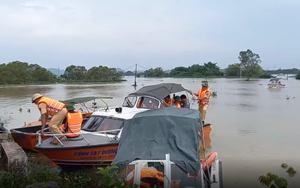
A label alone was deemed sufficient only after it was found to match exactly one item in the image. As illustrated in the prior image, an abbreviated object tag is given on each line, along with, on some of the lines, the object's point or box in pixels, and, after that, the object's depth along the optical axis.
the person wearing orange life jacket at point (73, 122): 6.85
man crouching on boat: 6.68
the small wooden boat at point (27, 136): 7.98
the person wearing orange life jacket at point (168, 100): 9.54
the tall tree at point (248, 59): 104.43
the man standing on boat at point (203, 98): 10.63
